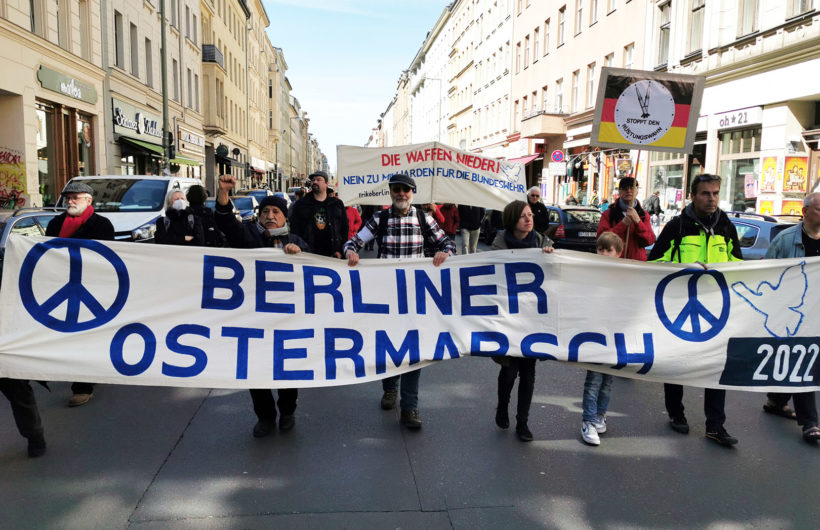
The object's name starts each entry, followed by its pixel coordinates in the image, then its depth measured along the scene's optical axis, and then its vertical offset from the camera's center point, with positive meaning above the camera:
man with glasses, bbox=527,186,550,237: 10.88 -0.11
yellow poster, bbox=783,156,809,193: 16.75 +1.07
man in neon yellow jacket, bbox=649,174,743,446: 4.91 -0.19
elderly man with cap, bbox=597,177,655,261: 5.98 -0.12
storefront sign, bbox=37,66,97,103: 17.75 +3.34
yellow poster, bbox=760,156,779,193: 17.42 +1.08
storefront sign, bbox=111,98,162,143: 23.50 +3.09
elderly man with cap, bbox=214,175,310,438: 4.67 -0.28
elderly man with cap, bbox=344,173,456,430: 5.12 -0.21
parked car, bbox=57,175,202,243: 10.57 +0.04
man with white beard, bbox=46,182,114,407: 5.01 -0.16
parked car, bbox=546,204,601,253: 15.59 -0.40
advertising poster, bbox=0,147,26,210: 16.25 +0.47
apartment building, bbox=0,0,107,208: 16.41 +2.85
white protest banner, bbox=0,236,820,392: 4.38 -0.76
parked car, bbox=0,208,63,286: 7.49 -0.28
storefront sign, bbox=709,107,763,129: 18.31 +2.84
